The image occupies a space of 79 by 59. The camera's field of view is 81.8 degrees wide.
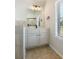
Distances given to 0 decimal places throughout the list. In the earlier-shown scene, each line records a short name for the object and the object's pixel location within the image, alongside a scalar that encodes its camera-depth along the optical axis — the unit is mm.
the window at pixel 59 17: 1555
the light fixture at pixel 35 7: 1759
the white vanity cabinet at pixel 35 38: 1544
